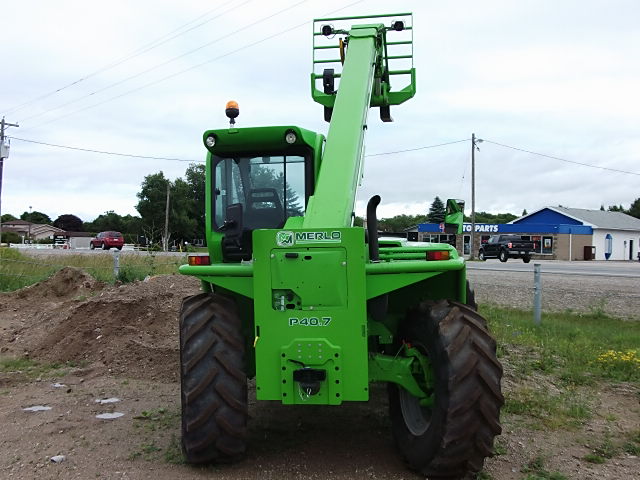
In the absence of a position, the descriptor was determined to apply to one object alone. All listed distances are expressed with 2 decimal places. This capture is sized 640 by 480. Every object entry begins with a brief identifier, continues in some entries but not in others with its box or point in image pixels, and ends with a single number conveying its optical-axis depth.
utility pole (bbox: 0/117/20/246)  25.89
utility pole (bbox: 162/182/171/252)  51.90
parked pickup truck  36.78
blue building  50.78
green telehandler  3.90
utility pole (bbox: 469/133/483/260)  42.50
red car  48.88
